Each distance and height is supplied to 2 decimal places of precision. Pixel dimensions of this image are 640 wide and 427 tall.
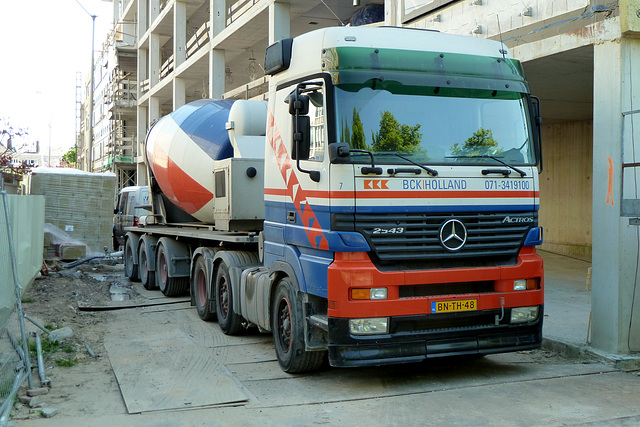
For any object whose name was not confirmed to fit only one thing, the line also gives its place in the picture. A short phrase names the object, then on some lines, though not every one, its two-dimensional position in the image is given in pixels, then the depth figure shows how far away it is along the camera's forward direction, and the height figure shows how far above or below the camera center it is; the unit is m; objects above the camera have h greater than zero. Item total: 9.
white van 22.17 -0.66
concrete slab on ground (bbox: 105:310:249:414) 6.19 -1.96
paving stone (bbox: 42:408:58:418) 5.64 -1.88
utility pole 35.40 +5.70
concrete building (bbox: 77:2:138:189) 43.31 +5.58
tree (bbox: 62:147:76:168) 102.14 +5.22
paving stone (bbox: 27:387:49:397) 6.23 -1.89
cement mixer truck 6.15 -0.08
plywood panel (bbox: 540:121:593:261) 16.55 +0.04
